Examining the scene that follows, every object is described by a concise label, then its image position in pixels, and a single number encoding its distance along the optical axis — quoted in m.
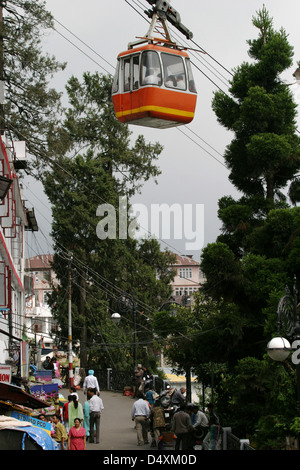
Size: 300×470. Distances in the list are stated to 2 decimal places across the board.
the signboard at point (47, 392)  22.39
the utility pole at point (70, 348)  36.58
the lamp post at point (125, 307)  33.91
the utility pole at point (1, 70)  35.56
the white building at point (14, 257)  21.98
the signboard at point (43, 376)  28.27
